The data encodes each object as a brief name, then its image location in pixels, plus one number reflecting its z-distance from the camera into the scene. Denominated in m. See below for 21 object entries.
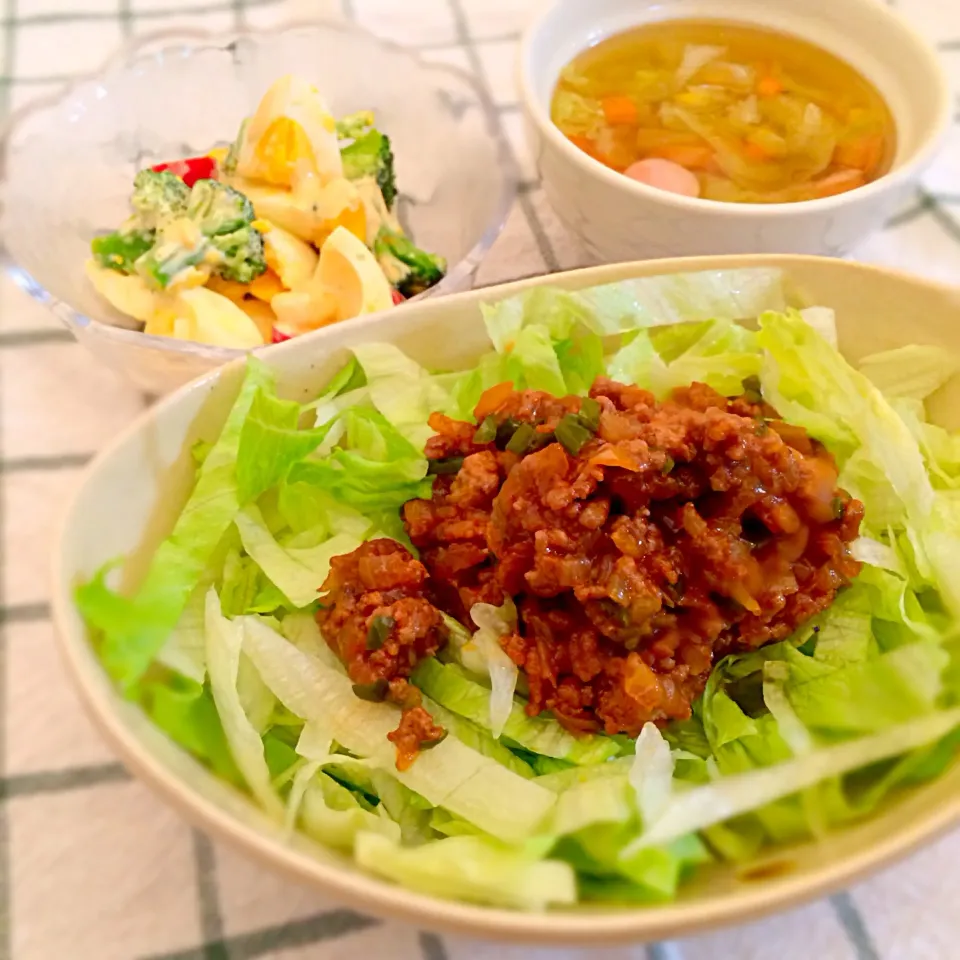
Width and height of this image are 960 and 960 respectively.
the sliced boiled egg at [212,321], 0.27
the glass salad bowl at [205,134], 0.30
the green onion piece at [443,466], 0.23
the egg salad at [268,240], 0.28
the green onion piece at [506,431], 0.22
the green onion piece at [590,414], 0.21
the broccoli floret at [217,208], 0.28
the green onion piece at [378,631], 0.20
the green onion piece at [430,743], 0.20
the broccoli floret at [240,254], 0.28
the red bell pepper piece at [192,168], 0.31
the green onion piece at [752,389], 0.24
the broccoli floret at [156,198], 0.29
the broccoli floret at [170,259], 0.28
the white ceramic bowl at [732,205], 0.27
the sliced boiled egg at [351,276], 0.27
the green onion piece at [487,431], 0.22
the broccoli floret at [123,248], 0.29
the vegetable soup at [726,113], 0.31
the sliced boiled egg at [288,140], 0.30
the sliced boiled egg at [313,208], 0.29
